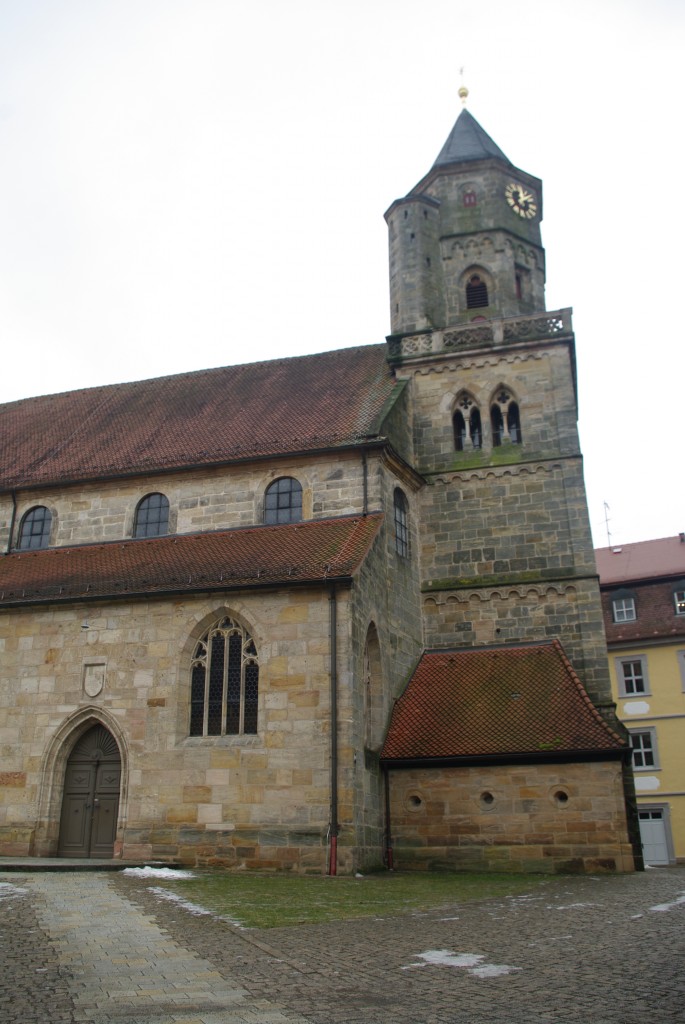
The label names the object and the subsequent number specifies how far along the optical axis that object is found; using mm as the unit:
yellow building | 32625
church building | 17172
